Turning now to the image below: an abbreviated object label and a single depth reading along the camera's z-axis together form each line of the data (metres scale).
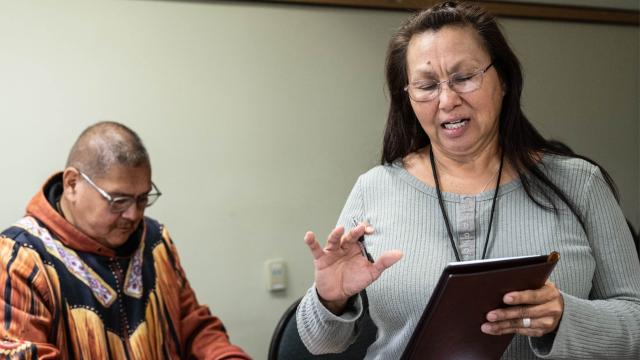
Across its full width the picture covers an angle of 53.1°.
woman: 1.23
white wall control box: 2.47
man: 1.55
